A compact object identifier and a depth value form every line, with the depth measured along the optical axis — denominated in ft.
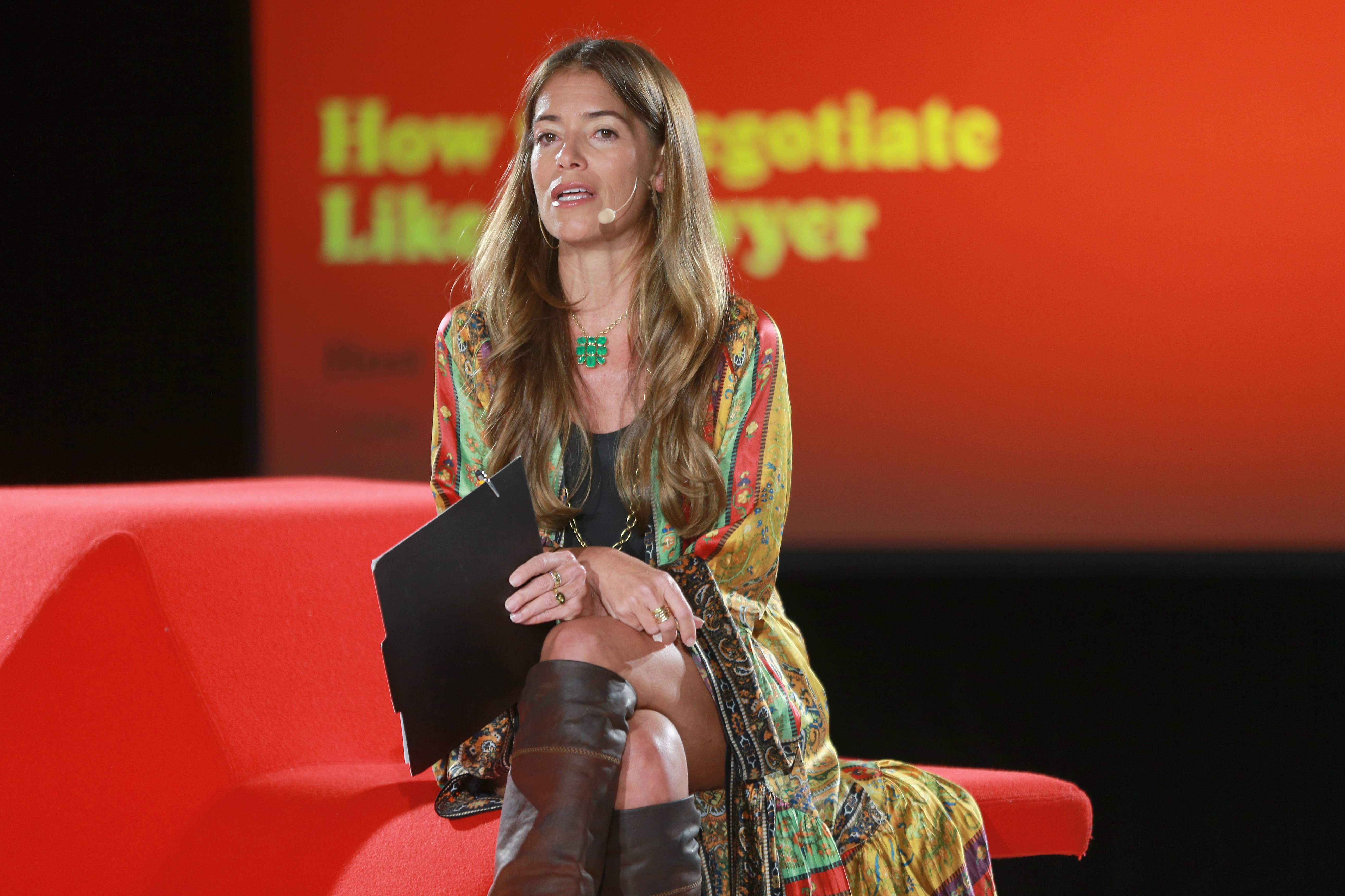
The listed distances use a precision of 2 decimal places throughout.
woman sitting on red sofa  21.05
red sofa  21.64
